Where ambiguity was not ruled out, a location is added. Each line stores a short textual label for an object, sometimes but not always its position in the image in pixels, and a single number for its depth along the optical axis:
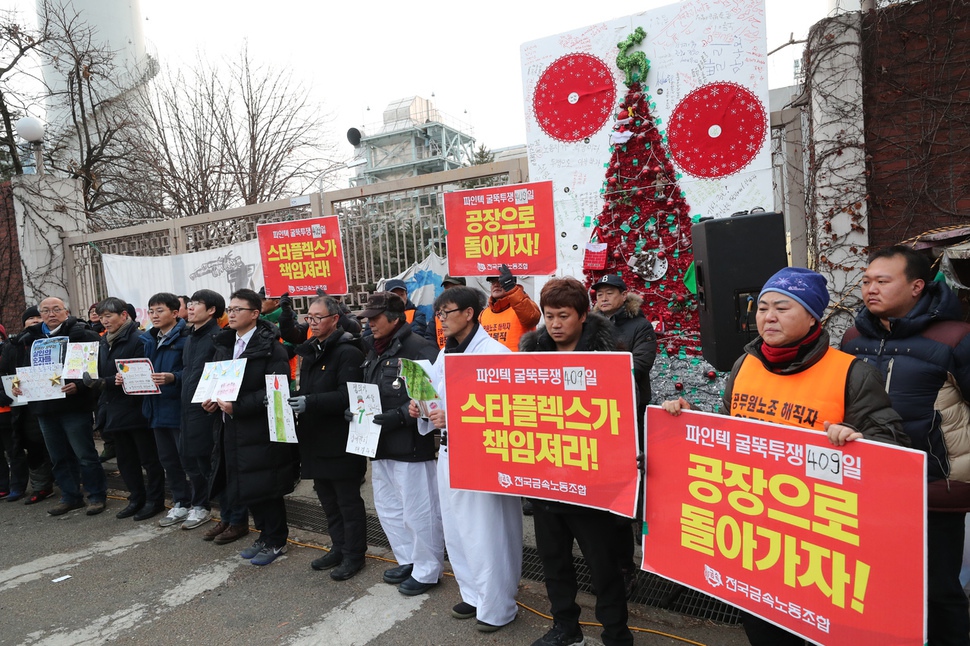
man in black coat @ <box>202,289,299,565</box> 4.51
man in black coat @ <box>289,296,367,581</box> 4.27
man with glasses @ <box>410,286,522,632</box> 3.47
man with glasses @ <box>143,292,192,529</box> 5.50
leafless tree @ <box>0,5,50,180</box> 11.33
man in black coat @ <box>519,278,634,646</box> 2.97
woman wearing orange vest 2.17
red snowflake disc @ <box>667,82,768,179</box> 5.55
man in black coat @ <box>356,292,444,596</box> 3.93
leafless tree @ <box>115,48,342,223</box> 13.32
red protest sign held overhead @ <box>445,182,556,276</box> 5.66
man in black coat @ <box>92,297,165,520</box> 5.73
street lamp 9.80
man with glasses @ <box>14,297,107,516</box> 6.13
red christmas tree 5.93
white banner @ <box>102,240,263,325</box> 8.30
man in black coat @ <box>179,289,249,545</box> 5.08
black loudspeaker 3.39
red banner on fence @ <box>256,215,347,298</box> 6.70
